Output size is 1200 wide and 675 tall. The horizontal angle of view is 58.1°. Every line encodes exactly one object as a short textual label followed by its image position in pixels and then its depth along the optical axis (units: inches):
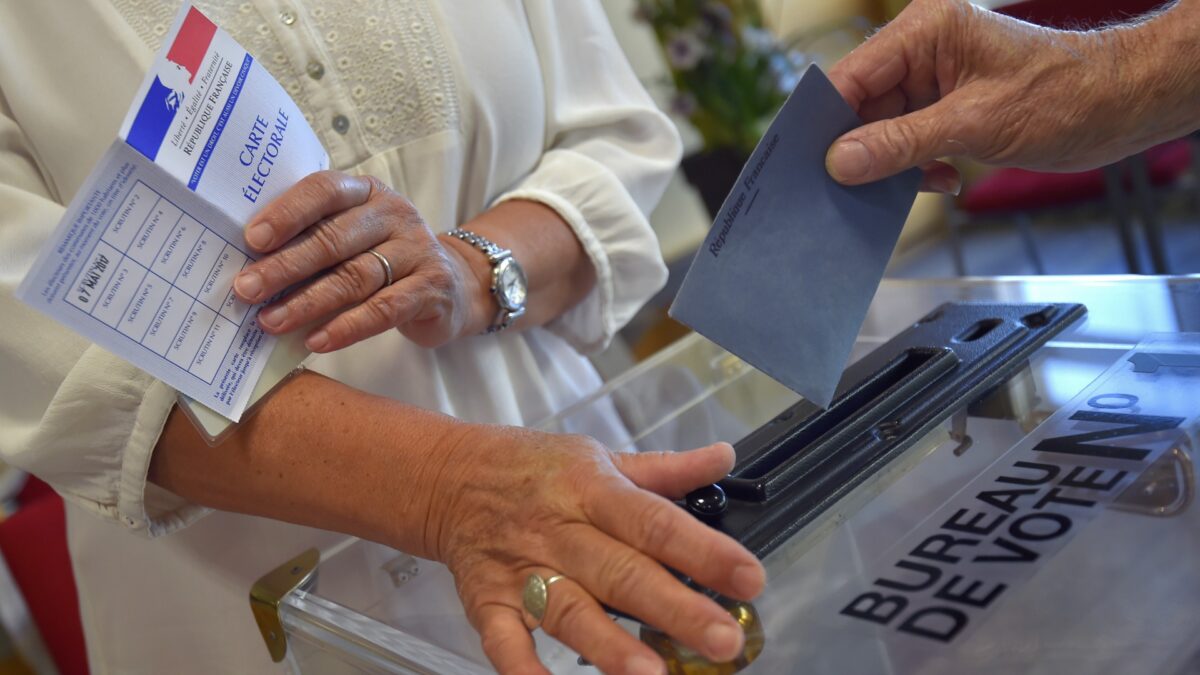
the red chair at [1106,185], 129.6
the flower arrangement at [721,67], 121.7
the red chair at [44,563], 53.5
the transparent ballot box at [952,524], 21.0
